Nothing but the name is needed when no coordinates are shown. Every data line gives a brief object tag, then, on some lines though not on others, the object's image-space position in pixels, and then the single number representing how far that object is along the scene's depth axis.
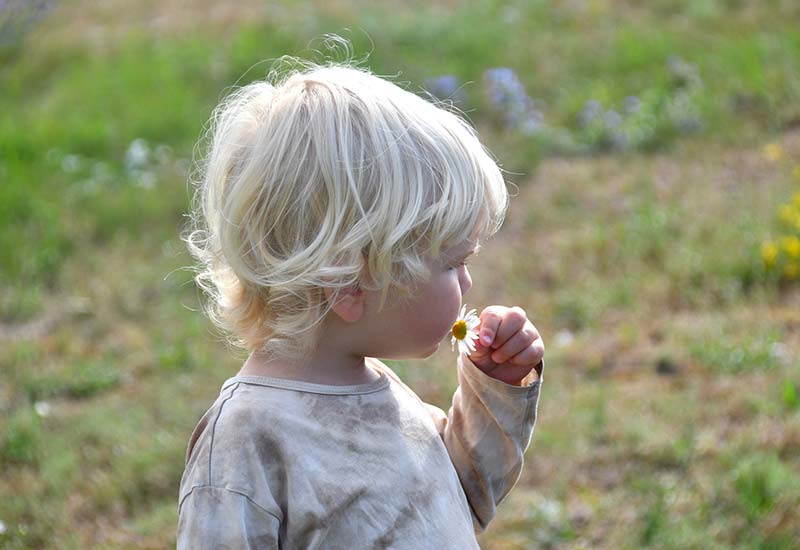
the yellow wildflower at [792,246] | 9.15
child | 3.48
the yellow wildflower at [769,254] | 9.20
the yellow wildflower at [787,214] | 9.55
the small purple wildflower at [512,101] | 12.44
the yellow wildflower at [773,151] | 11.17
